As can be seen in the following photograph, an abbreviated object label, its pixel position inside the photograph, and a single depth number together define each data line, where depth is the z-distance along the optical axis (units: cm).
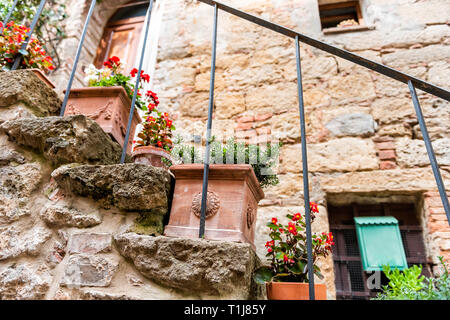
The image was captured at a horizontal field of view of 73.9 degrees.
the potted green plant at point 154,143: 170
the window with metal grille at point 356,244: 242
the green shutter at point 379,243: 240
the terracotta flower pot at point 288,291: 131
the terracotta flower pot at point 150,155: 169
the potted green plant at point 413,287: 94
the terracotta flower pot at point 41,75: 157
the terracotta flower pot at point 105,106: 171
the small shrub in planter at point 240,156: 149
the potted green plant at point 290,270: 131
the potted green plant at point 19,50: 161
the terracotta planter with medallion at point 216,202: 113
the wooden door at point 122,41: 429
